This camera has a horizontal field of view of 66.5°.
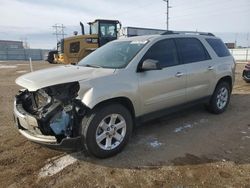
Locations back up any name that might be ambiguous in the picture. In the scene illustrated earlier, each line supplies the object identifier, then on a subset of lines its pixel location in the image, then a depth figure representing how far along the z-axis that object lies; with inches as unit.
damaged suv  103.9
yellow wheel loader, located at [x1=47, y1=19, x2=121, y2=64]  419.5
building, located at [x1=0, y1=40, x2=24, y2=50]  2641.5
